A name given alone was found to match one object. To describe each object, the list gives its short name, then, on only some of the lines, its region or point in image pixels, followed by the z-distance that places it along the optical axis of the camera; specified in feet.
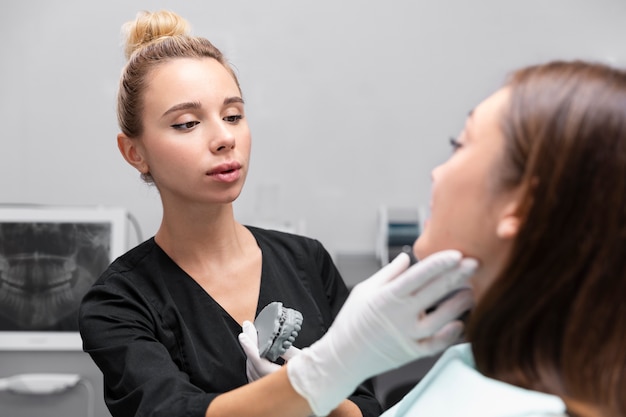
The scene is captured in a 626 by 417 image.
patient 2.92
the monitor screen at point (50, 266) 8.65
